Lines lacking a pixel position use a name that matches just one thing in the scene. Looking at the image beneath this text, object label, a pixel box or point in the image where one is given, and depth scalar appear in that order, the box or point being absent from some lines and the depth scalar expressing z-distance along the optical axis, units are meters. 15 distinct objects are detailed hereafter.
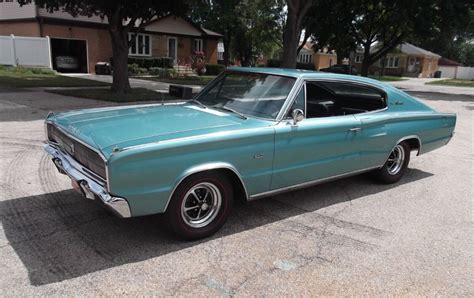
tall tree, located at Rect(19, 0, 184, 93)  13.11
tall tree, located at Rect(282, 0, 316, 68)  17.62
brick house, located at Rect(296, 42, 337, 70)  62.28
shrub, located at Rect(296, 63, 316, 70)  46.69
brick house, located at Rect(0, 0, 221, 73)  25.19
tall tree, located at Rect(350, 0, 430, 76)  24.55
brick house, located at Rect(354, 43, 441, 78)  59.03
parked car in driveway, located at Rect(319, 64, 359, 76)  33.69
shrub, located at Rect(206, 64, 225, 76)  32.94
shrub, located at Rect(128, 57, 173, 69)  28.18
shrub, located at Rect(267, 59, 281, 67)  47.69
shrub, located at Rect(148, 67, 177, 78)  27.11
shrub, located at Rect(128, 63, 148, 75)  26.91
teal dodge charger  3.36
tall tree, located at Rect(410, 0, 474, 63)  23.08
